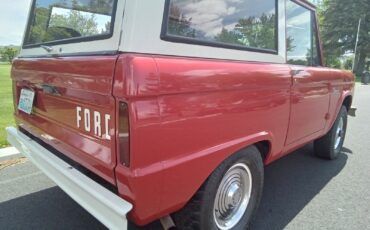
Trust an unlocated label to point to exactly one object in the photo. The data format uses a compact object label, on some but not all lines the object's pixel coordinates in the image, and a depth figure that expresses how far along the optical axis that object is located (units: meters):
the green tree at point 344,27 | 33.84
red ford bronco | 1.82
